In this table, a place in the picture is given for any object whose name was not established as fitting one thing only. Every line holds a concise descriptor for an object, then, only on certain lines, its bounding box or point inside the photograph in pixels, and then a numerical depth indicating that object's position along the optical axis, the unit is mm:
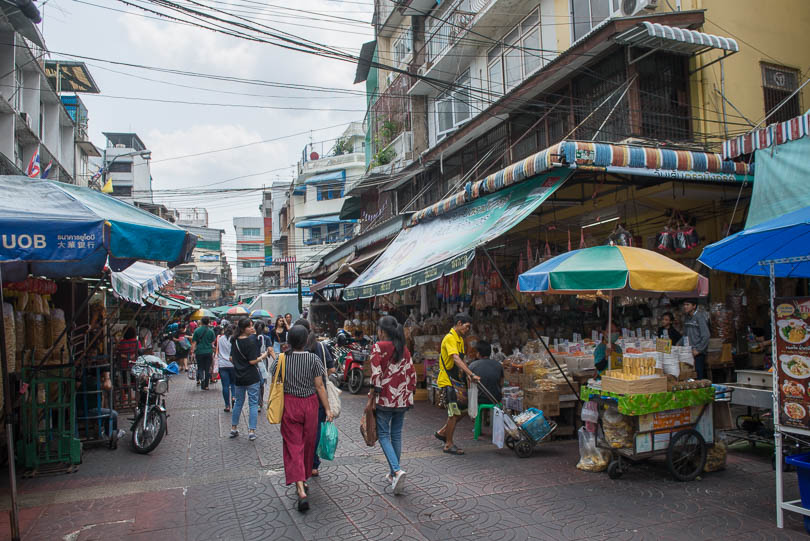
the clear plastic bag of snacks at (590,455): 6484
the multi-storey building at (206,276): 62819
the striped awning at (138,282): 9123
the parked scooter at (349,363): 13859
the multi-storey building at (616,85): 9641
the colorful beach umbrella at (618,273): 6355
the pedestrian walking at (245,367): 8445
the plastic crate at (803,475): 4570
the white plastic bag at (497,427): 7262
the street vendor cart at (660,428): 5996
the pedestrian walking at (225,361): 10078
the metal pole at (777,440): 4703
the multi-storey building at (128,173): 45812
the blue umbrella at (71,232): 4691
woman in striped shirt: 5461
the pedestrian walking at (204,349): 14883
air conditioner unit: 10531
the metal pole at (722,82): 10657
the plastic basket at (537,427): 7207
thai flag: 15522
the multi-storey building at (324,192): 40344
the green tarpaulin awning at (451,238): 8031
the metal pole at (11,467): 4312
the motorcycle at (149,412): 7961
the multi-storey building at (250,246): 72188
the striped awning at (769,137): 8352
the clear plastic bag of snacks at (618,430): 6105
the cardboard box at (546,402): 7980
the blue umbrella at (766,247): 4484
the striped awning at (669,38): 9391
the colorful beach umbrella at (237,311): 21261
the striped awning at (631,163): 7645
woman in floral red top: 5961
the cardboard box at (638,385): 5953
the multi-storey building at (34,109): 17594
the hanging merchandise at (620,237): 8983
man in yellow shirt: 7480
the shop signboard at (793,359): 4781
